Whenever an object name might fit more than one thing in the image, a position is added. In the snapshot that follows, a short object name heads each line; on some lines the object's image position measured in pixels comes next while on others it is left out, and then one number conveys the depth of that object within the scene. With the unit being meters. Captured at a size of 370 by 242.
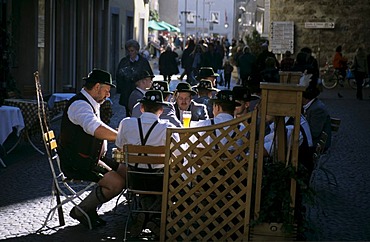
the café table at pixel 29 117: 13.81
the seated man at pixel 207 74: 13.81
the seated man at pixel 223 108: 8.76
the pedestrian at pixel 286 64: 22.81
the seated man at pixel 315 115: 10.65
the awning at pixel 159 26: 57.12
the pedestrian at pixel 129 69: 15.77
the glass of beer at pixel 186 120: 9.33
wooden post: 7.29
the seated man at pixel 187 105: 11.04
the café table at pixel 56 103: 15.28
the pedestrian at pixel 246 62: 29.92
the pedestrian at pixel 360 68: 28.16
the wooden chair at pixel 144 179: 8.03
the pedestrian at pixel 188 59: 31.16
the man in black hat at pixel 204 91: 12.41
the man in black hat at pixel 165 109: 9.96
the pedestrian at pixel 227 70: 32.96
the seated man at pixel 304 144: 8.66
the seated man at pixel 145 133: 8.26
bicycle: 33.44
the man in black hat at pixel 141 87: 12.66
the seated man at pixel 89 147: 8.50
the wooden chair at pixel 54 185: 8.63
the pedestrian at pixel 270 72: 18.70
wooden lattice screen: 7.47
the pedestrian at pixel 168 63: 30.75
